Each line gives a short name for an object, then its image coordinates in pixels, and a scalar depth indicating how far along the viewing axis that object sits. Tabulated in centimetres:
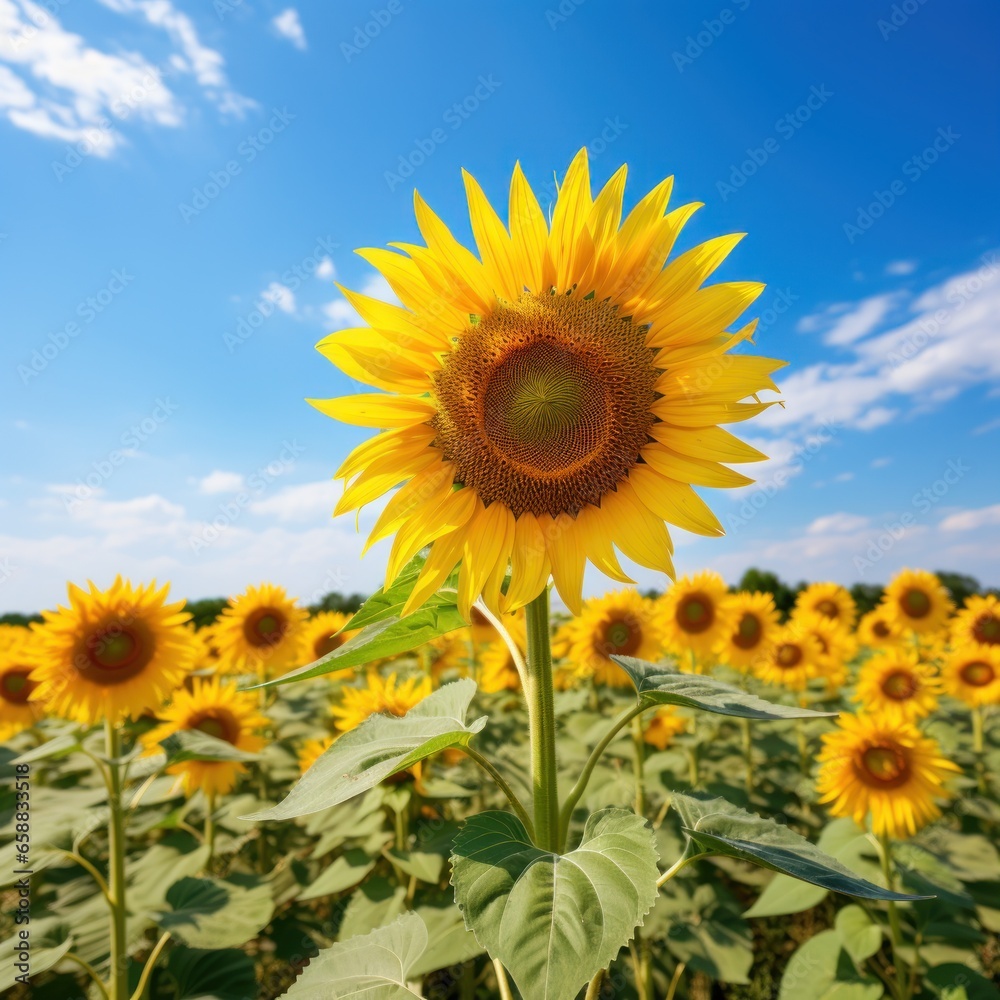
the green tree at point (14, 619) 1494
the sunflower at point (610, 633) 626
